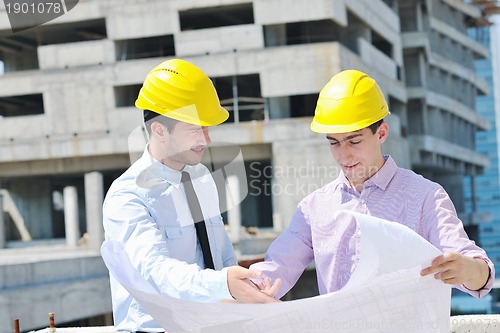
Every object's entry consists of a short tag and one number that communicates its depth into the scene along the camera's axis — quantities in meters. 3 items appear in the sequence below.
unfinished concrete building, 27.58
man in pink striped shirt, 2.96
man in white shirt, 2.96
